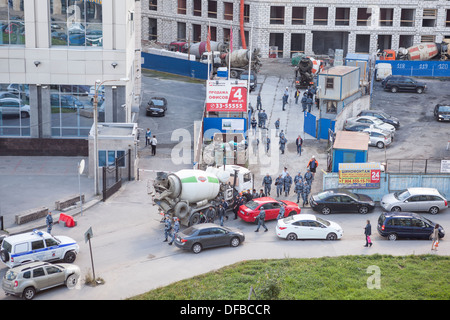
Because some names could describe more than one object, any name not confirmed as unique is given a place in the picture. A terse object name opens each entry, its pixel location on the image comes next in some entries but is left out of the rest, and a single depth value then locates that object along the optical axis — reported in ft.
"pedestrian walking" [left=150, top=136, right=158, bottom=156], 168.25
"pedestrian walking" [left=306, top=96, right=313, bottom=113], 201.11
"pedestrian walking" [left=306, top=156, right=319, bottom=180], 158.30
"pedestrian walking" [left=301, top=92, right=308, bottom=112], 204.60
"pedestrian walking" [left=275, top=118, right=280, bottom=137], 186.82
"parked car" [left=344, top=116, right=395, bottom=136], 189.34
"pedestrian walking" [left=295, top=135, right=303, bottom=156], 174.19
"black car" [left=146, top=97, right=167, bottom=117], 203.62
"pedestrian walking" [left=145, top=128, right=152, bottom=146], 177.06
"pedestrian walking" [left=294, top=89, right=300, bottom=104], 214.28
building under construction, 290.76
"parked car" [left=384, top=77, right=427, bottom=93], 236.43
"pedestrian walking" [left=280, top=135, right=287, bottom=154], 173.08
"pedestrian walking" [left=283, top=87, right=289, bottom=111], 209.05
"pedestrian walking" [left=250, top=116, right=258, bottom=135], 189.49
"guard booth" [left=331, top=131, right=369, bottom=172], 156.46
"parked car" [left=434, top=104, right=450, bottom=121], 205.36
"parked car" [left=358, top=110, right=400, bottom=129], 199.00
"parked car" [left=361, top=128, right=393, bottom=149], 181.06
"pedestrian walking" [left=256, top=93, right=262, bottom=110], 206.28
